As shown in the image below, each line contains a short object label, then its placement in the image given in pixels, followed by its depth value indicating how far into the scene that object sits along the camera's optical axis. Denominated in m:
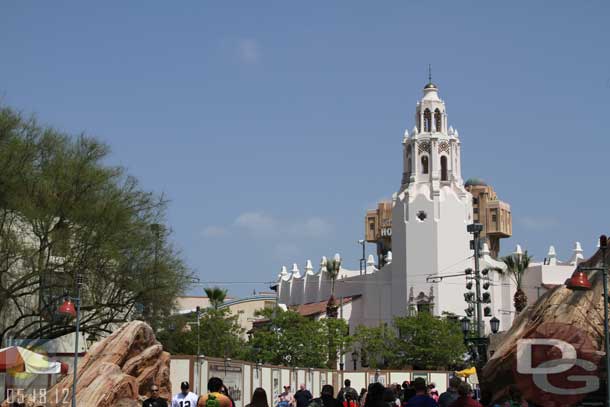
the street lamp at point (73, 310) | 28.05
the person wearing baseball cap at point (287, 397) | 28.75
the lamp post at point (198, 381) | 34.60
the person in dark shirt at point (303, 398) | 19.62
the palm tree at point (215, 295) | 90.75
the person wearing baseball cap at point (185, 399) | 18.12
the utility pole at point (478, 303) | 39.27
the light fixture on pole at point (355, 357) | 82.14
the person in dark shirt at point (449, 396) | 16.99
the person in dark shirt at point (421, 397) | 14.52
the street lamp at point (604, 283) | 23.08
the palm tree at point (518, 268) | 76.81
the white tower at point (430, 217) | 94.50
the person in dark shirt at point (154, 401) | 18.02
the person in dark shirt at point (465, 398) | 14.12
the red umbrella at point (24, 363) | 30.22
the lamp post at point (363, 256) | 111.94
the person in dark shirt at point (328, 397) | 16.61
